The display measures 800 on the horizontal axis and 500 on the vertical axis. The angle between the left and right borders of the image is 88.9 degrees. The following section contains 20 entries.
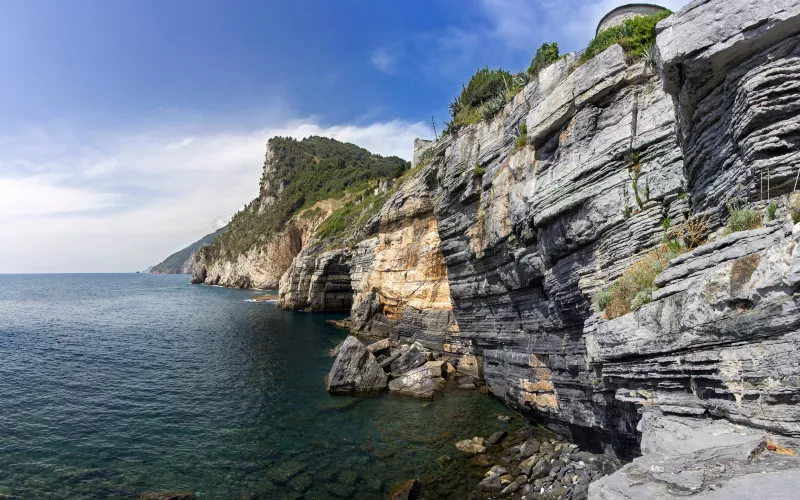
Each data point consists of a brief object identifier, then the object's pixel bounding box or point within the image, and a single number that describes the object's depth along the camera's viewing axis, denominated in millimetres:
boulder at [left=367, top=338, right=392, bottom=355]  34062
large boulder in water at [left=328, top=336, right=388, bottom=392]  26516
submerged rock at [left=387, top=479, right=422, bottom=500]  14492
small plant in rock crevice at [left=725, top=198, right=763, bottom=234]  8695
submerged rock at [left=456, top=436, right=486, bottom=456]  17828
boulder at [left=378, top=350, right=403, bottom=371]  30453
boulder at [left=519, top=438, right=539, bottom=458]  17078
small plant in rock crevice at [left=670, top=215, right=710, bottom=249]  10922
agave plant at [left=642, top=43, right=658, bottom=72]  14684
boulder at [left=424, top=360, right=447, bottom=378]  28656
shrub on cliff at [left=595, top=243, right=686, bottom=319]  11039
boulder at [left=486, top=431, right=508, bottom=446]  18512
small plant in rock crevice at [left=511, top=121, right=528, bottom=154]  21219
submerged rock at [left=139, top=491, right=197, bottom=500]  14273
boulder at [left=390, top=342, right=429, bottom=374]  30266
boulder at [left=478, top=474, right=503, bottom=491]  14871
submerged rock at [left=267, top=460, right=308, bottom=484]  15867
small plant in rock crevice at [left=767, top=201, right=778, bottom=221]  8281
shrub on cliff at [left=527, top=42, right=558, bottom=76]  22500
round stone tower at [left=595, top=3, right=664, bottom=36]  19062
